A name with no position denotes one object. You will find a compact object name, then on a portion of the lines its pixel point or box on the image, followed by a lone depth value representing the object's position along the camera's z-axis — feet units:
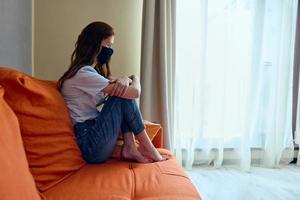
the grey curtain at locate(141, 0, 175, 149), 8.70
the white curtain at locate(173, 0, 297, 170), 9.37
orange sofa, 3.90
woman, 5.45
